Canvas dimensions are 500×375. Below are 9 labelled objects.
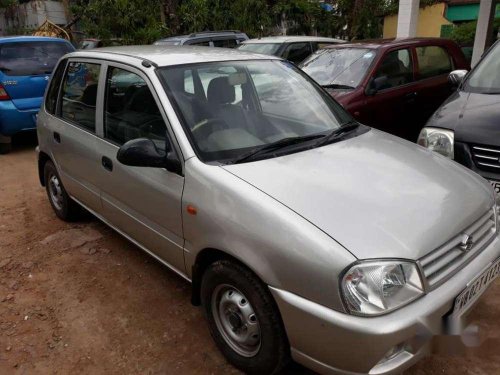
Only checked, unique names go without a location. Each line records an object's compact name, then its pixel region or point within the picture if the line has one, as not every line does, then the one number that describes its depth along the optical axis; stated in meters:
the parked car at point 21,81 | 6.92
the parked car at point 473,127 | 3.48
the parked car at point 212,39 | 10.07
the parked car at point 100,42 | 14.51
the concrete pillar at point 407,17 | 11.05
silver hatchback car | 1.98
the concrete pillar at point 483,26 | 12.23
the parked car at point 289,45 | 8.05
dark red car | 5.60
